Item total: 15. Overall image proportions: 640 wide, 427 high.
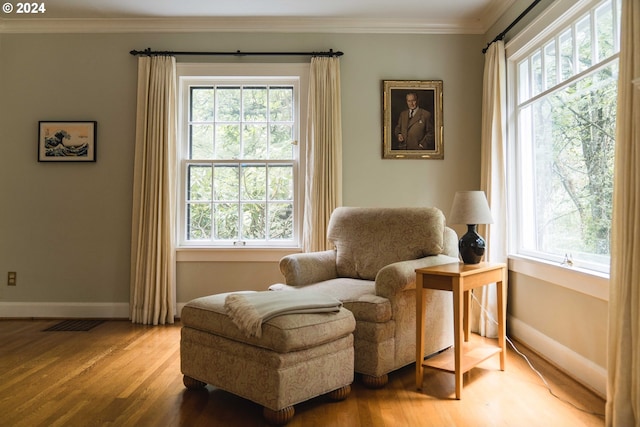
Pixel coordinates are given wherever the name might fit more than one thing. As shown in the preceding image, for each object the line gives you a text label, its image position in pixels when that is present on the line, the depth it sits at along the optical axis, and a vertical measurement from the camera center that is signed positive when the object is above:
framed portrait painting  3.87 +0.89
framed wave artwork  3.89 +0.63
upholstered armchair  2.36 -0.40
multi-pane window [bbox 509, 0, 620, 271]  2.36 +0.49
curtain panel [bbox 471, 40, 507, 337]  3.35 +0.29
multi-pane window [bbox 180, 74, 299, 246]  3.95 +0.46
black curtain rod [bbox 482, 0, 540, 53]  2.98 +1.43
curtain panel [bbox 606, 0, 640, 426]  1.78 -0.13
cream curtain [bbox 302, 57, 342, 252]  3.76 +0.53
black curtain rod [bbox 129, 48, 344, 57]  3.84 +1.42
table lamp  2.57 -0.02
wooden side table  2.21 -0.49
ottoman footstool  1.90 -0.68
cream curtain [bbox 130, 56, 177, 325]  3.72 +0.14
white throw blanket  1.94 -0.44
